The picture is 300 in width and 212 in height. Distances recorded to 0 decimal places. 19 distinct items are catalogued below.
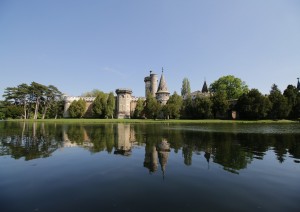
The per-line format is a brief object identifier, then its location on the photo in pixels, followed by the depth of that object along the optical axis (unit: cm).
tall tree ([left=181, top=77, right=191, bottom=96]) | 10671
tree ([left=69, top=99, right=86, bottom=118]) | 7600
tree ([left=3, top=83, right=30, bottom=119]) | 7462
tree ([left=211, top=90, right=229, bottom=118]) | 6525
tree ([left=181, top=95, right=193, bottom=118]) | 7131
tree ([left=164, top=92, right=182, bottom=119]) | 6456
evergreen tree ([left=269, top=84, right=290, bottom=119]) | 6269
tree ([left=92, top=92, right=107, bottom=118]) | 7438
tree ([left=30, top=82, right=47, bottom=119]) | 7625
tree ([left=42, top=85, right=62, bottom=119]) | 8144
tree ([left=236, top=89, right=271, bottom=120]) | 6150
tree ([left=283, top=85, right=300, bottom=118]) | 6622
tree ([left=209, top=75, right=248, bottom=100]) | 7756
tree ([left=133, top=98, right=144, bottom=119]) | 7444
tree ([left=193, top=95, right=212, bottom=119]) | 6514
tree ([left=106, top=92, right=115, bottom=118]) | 7431
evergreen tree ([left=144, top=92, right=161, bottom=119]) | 6720
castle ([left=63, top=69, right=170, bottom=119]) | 7738
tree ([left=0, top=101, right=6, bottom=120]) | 8292
